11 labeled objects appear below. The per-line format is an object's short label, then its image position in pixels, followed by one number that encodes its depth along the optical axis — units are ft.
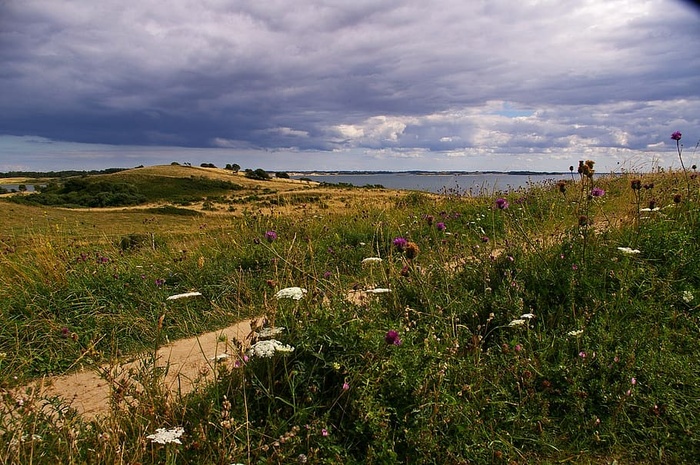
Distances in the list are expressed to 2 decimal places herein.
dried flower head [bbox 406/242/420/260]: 9.73
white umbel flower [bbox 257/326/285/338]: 8.29
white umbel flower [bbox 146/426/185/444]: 6.31
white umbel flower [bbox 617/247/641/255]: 11.56
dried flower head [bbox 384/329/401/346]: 7.21
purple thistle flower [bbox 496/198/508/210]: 13.18
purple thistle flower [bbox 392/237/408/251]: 10.63
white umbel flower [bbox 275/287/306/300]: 8.69
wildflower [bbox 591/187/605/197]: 14.64
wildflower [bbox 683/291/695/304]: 11.02
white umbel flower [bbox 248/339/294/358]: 7.45
